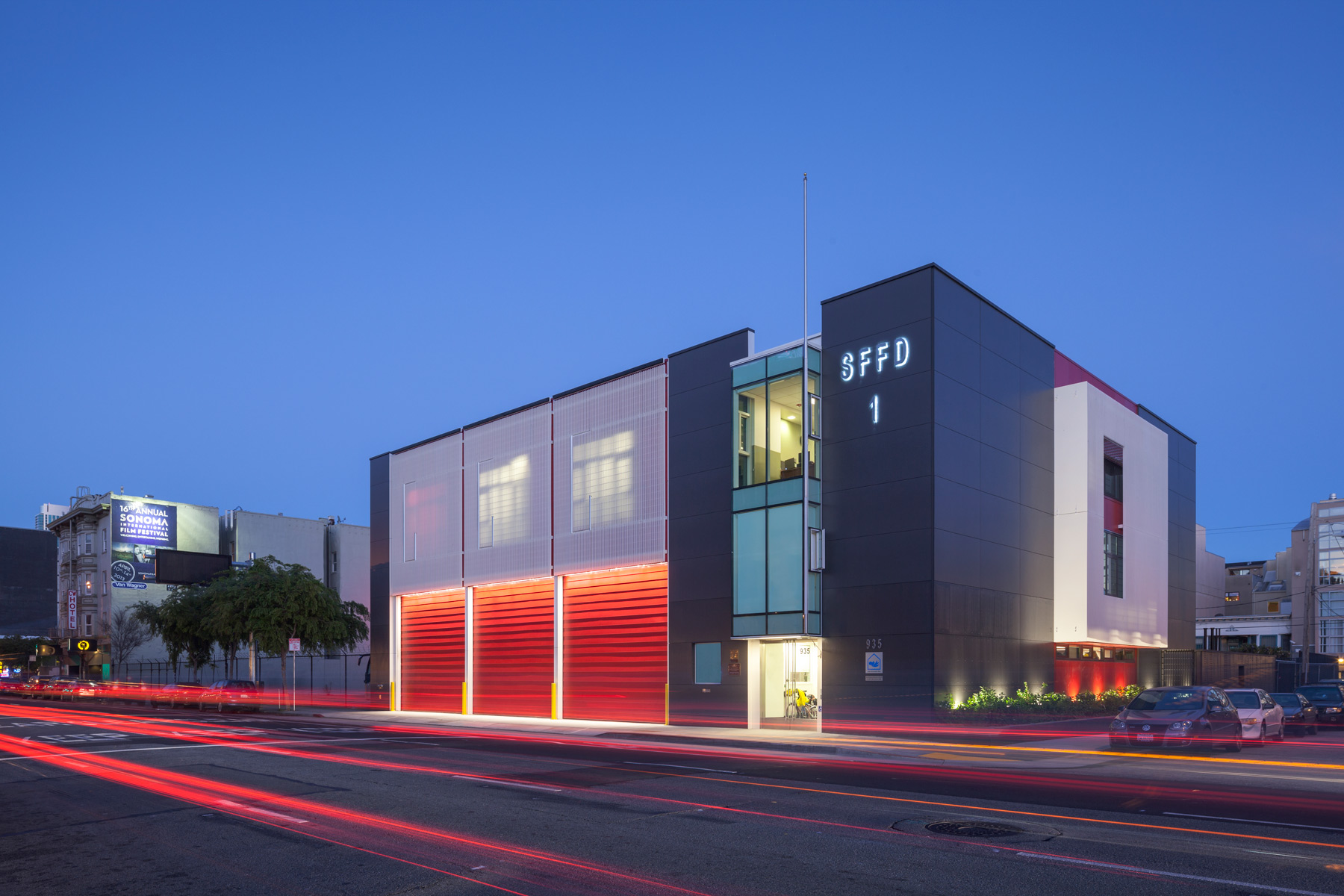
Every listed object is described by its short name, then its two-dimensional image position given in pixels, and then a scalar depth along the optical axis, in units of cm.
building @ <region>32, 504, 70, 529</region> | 12639
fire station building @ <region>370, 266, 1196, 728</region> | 2852
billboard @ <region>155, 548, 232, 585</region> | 7369
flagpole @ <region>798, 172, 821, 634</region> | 2952
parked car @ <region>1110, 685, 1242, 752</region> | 2152
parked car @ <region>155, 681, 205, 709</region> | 4841
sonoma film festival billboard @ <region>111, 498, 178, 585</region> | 7944
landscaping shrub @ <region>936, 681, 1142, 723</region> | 2642
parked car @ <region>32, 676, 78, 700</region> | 6275
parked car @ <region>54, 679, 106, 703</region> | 6156
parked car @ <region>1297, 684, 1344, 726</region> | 3175
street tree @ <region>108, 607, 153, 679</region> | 7681
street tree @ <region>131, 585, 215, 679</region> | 5538
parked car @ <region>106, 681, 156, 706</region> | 5441
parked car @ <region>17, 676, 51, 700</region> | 6700
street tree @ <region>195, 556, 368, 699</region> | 4888
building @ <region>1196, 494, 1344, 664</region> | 8969
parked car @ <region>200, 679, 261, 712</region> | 4547
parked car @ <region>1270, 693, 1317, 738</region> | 2903
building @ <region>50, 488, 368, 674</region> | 7962
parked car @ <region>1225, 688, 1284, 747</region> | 2383
